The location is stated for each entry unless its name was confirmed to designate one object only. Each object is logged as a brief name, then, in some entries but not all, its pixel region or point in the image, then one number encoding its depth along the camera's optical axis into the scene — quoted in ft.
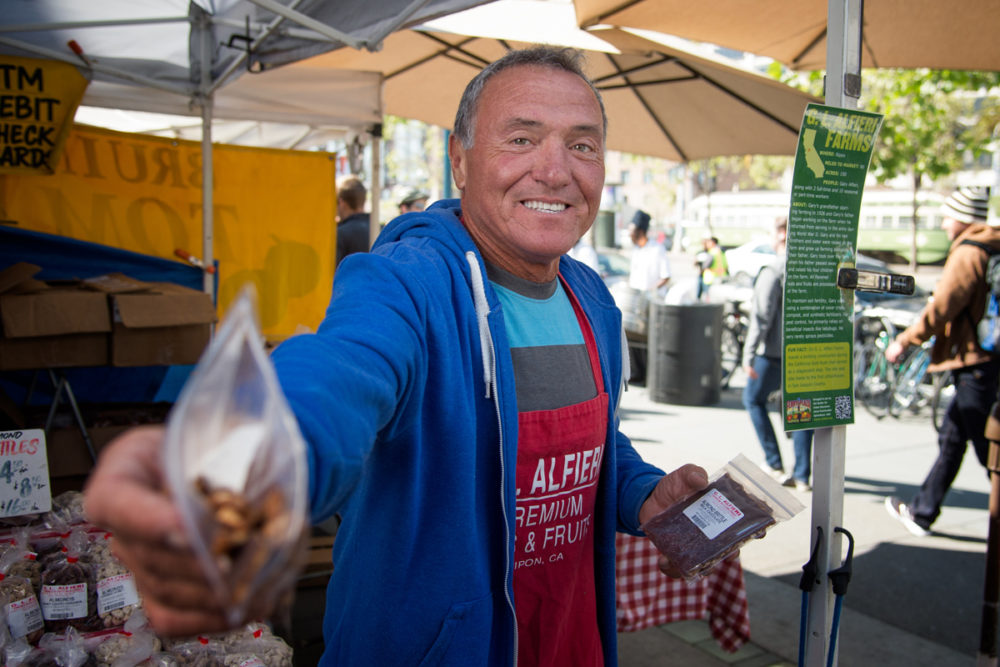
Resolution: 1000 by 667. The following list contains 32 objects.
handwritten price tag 8.07
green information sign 6.56
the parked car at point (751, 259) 64.44
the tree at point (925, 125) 31.99
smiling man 3.35
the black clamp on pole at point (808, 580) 6.79
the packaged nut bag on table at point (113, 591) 7.00
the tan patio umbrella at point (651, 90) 16.03
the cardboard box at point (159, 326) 12.04
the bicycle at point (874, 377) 29.22
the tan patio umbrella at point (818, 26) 10.48
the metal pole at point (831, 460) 6.48
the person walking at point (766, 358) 20.02
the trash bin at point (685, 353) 28.09
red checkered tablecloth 11.07
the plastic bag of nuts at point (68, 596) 6.84
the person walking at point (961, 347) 15.17
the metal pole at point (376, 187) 18.54
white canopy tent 10.59
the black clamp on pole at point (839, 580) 6.60
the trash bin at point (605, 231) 75.31
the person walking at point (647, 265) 30.35
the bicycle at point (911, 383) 27.89
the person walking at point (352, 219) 21.56
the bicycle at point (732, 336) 37.96
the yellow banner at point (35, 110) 12.00
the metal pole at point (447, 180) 29.96
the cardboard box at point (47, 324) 11.21
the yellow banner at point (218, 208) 15.26
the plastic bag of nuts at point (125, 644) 6.44
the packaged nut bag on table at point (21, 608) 6.51
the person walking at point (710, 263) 42.88
